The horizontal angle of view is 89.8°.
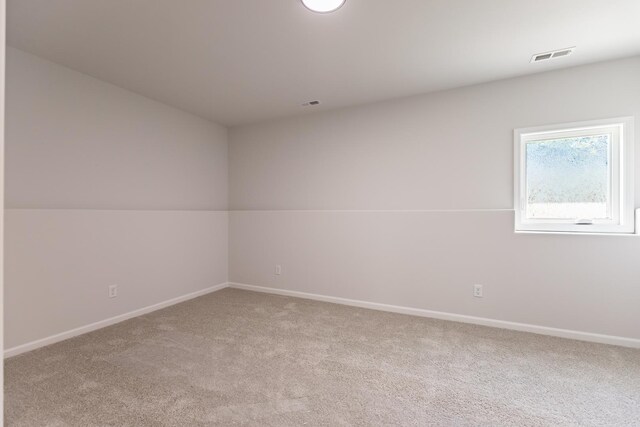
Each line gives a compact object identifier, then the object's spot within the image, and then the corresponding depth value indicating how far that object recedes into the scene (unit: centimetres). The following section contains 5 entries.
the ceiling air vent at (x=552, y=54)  259
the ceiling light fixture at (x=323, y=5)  201
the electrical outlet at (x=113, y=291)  320
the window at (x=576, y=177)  277
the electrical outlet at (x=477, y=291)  323
